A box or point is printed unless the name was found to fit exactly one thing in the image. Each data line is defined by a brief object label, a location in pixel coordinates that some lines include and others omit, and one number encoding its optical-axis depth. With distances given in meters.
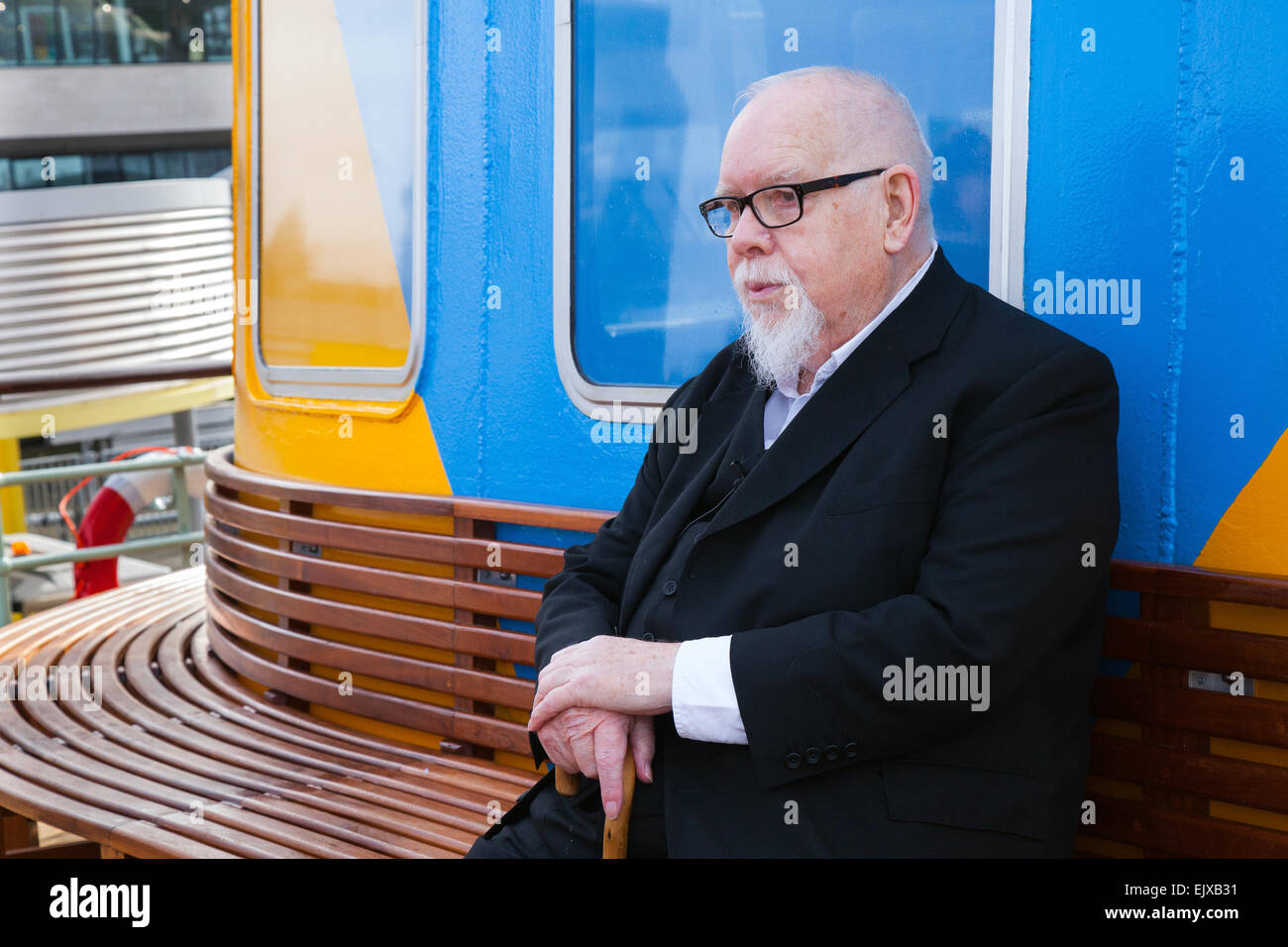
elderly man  1.70
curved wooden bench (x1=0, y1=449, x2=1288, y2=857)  1.92
